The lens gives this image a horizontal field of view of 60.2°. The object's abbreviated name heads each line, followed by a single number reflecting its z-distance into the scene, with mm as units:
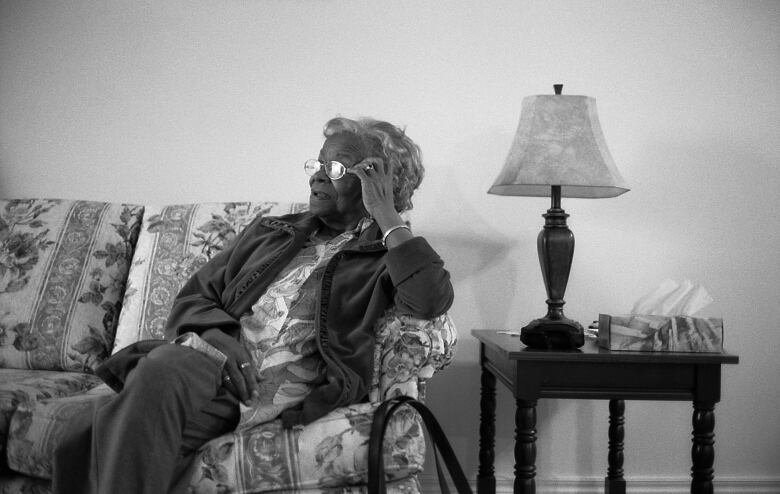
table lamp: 1805
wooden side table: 1653
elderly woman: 1340
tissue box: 1714
